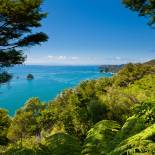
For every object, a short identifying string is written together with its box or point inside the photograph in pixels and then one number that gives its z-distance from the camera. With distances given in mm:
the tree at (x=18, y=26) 6936
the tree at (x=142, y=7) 7371
